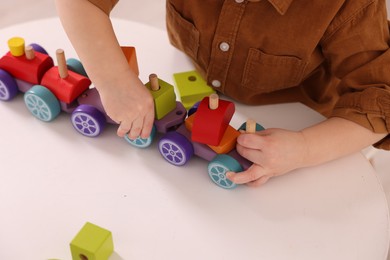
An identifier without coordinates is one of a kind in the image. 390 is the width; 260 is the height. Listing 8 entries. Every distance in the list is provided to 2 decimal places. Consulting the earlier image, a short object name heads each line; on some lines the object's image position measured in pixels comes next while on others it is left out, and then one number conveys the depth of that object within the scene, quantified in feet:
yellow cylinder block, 2.31
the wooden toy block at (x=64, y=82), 2.19
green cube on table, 1.67
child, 2.04
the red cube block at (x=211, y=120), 1.94
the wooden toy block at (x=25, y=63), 2.27
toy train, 1.98
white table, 1.81
